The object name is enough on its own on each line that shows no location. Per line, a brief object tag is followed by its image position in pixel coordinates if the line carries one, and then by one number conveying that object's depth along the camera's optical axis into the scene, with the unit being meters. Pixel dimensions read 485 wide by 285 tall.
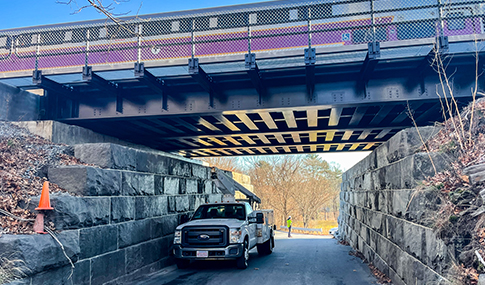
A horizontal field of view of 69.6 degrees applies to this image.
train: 11.52
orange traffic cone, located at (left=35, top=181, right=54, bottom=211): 6.19
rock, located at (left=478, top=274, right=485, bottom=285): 4.25
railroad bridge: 11.76
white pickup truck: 9.91
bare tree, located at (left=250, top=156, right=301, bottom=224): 48.56
